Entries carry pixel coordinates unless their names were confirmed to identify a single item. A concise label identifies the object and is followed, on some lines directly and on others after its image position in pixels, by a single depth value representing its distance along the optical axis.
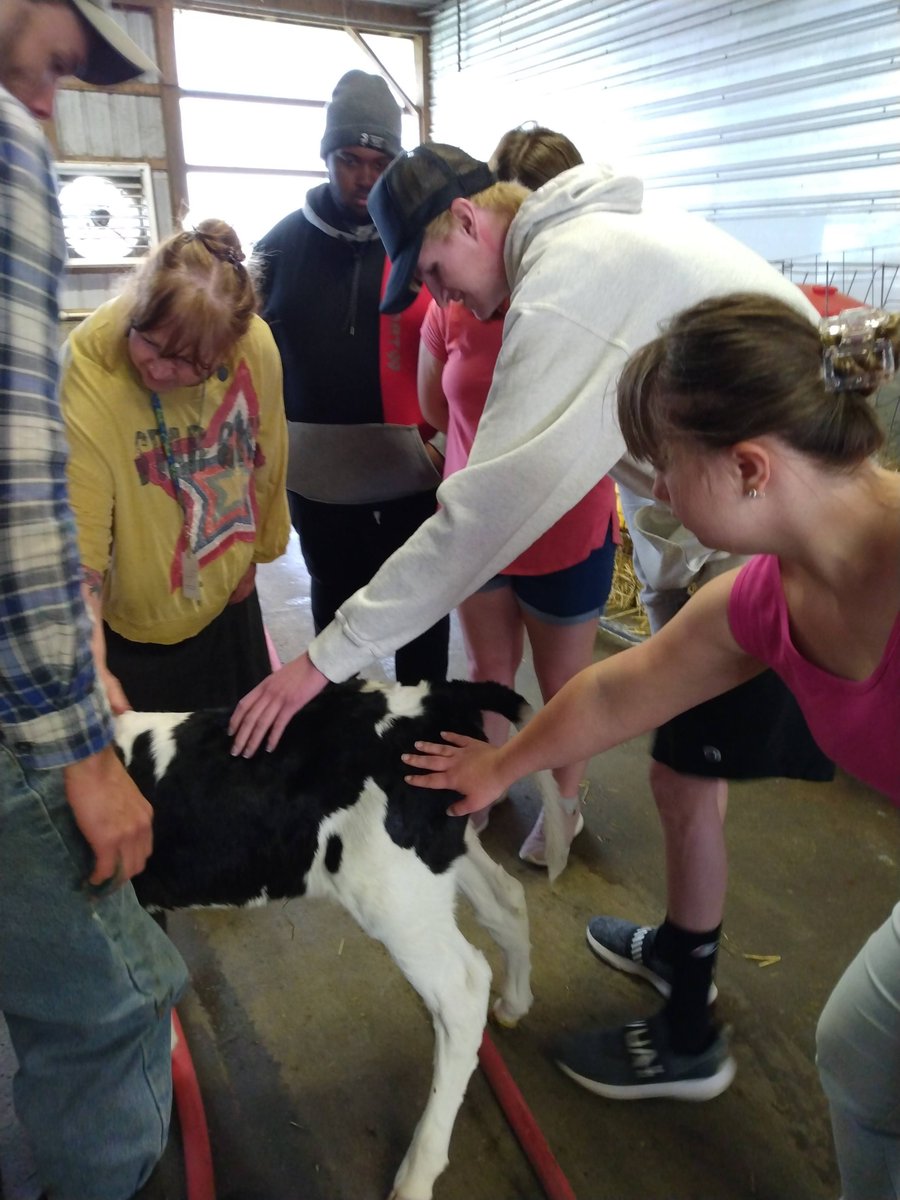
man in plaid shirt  0.92
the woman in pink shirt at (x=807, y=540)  0.96
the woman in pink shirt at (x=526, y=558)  1.98
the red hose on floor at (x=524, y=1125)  1.55
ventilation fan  7.22
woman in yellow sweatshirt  1.68
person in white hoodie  1.40
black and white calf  1.49
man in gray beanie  2.34
